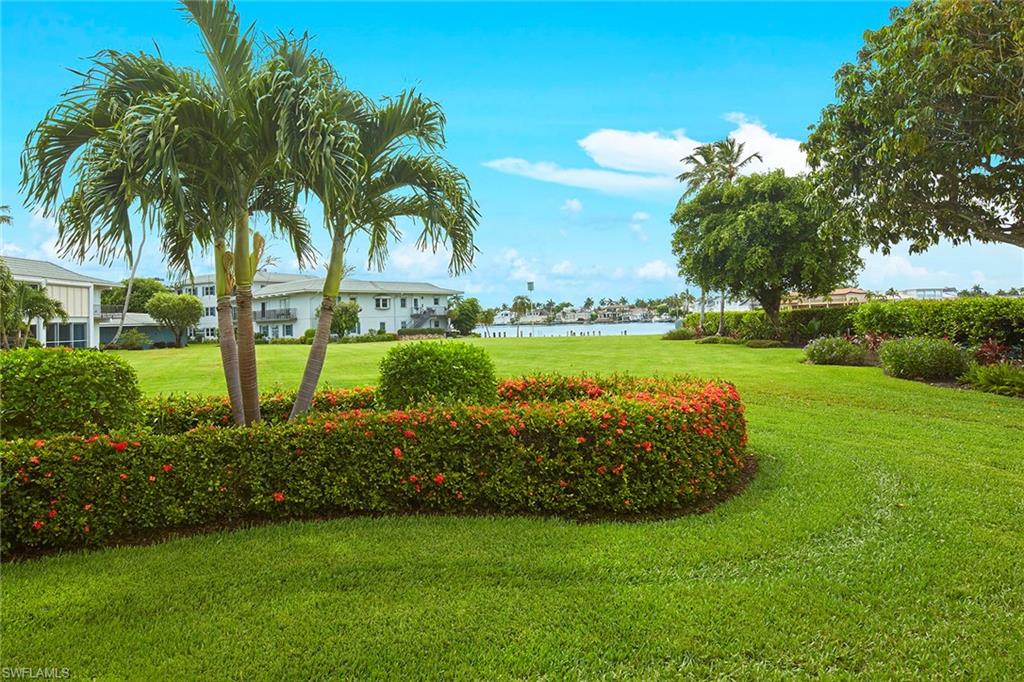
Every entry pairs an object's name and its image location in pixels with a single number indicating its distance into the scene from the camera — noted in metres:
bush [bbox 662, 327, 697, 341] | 35.34
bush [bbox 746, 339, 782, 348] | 27.08
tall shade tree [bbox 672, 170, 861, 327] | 26.68
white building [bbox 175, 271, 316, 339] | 50.36
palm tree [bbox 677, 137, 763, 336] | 37.36
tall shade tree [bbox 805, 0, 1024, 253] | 9.68
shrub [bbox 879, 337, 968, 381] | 13.07
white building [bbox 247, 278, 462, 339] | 51.97
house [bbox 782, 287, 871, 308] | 74.07
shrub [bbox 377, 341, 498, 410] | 6.48
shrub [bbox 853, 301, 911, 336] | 18.73
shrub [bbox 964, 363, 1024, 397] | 11.12
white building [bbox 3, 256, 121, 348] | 31.36
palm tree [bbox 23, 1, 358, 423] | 4.65
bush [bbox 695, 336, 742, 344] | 30.38
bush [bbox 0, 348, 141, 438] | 4.80
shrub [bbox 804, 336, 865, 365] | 17.45
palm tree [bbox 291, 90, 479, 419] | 5.93
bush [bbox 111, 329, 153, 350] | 38.44
